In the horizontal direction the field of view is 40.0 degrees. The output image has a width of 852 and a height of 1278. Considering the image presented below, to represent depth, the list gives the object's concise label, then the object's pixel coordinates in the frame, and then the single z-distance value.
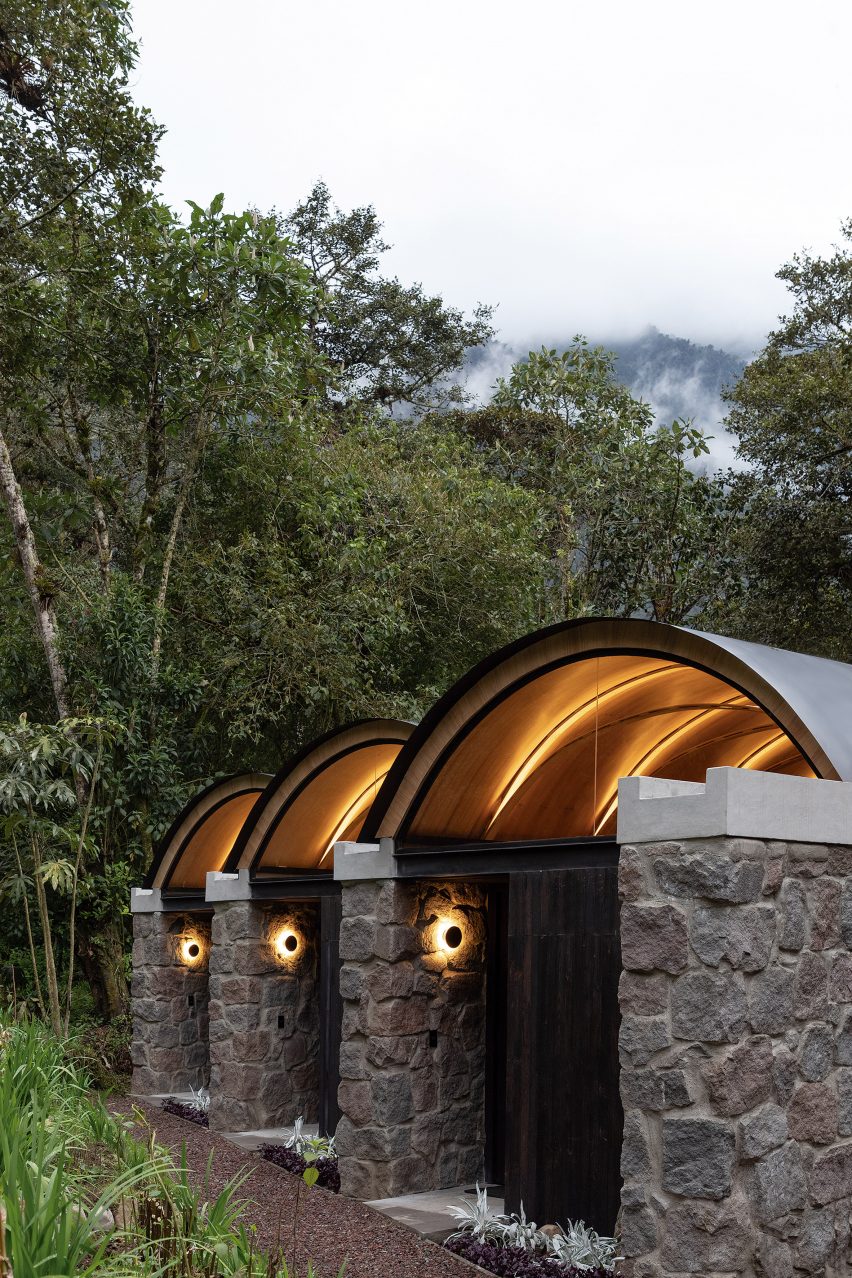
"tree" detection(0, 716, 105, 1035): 11.19
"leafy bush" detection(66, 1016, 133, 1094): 12.08
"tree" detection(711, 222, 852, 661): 17.45
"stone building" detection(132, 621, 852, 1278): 5.04
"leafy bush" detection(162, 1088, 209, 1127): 10.52
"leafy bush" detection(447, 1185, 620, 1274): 6.02
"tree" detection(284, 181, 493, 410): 27.55
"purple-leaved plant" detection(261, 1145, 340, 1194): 8.11
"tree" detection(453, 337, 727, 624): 21.05
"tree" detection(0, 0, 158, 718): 13.47
